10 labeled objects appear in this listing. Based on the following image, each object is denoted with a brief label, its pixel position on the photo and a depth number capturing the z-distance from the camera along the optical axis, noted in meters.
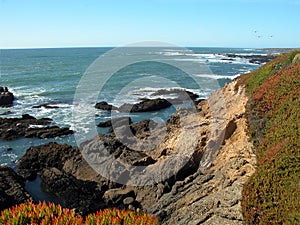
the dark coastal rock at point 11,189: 15.29
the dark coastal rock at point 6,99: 40.85
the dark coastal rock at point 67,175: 15.89
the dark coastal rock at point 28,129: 27.48
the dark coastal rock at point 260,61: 99.35
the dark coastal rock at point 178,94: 40.81
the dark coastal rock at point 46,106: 38.66
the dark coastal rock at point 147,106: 36.41
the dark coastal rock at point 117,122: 29.29
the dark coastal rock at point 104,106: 37.27
